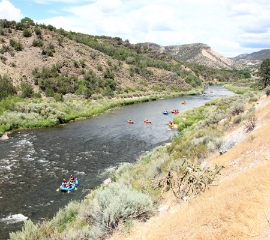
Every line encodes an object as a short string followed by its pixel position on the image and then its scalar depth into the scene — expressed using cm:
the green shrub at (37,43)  8291
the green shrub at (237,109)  2570
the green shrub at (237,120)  2106
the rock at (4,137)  3516
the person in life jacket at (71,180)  2162
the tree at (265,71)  7431
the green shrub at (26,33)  8531
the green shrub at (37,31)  8775
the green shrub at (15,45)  7825
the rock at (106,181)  2068
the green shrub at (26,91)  5979
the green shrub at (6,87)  5292
